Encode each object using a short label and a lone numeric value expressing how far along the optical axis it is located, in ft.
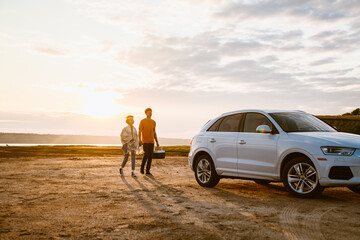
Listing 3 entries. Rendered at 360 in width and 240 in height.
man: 44.75
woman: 44.70
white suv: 26.14
